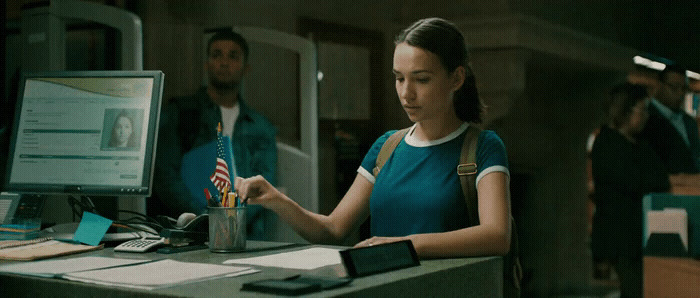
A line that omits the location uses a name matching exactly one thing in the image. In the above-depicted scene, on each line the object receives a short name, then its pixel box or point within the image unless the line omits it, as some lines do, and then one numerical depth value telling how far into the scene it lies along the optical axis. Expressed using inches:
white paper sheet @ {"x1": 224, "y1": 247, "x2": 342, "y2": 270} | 49.9
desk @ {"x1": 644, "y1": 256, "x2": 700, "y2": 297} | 99.3
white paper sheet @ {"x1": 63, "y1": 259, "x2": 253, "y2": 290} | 42.4
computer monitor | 65.7
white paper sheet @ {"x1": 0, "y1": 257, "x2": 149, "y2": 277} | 48.1
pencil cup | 56.5
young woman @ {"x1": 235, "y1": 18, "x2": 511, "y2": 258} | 60.8
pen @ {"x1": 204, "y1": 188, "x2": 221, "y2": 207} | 58.3
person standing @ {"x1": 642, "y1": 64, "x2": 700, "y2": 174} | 162.9
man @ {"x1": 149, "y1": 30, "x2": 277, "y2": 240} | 126.0
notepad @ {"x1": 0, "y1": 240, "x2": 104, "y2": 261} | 54.6
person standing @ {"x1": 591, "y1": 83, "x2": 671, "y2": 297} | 152.8
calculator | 57.6
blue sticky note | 60.7
